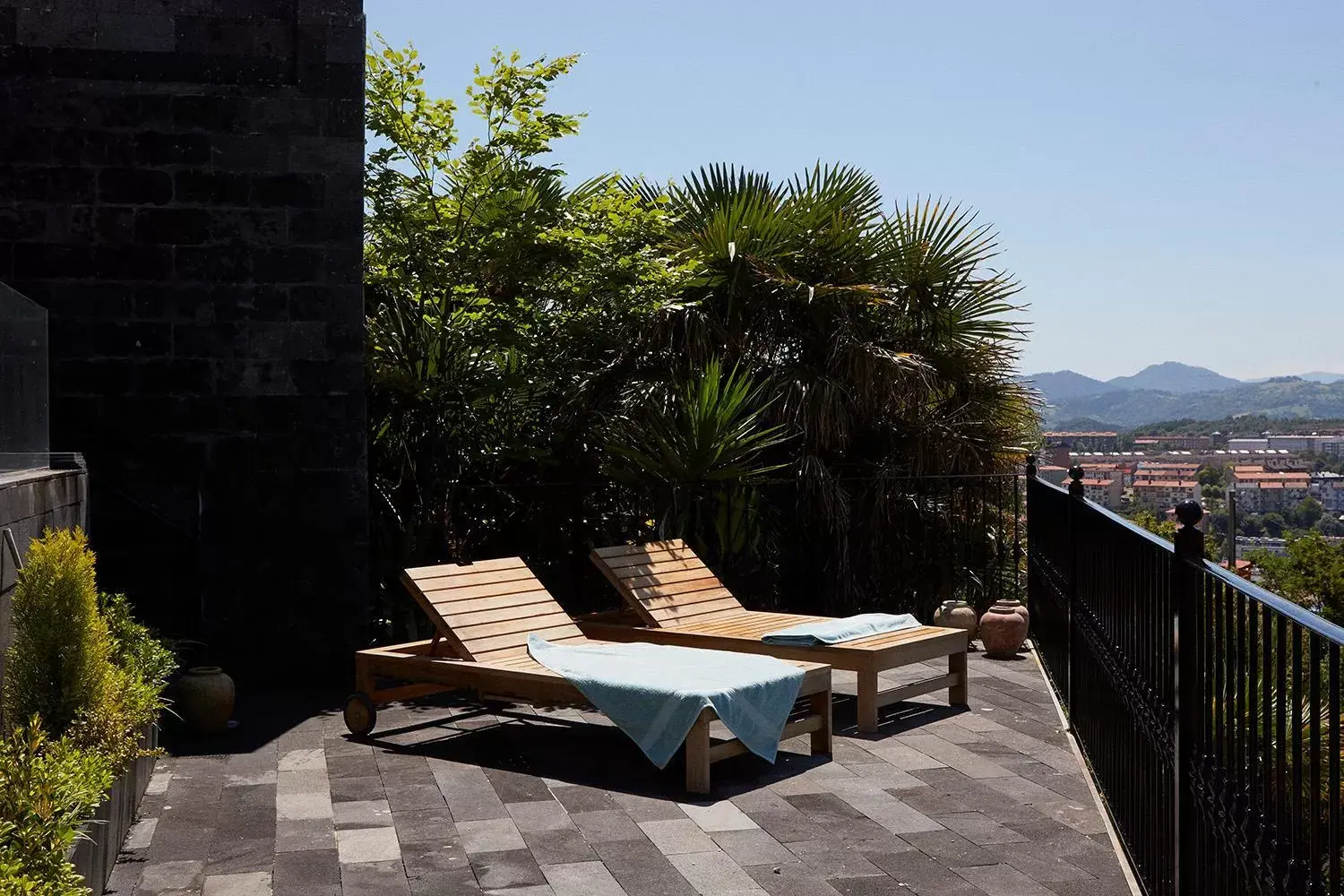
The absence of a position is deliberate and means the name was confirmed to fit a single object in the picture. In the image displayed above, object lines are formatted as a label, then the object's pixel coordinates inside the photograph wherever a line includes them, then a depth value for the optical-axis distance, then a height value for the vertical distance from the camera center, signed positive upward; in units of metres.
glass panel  5.33 +0.17
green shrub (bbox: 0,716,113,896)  3.07 -0.99
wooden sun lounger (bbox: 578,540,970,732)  6.83 -1.19
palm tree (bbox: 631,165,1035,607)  10.53 +0.62
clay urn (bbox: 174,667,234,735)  6.68 -1.42
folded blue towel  6.93 -1.13
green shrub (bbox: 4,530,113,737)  4.41 -0.75
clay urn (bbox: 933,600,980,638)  9.05 -1.37
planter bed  3.96 -1.38
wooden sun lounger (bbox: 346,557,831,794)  6.29 -1.20
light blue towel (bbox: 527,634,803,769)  5.71 -1.21
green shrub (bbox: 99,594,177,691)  5.63 -1.00
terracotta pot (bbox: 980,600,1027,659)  8.83 -1.43
